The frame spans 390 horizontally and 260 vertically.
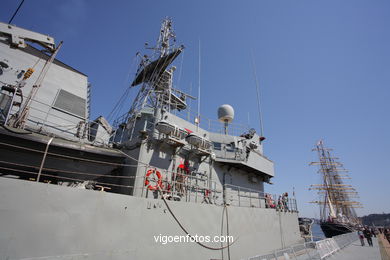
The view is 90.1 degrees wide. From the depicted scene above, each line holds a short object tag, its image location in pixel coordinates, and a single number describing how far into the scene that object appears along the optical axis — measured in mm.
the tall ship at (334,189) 51144
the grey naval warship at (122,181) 4246
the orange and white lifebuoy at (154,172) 7137
